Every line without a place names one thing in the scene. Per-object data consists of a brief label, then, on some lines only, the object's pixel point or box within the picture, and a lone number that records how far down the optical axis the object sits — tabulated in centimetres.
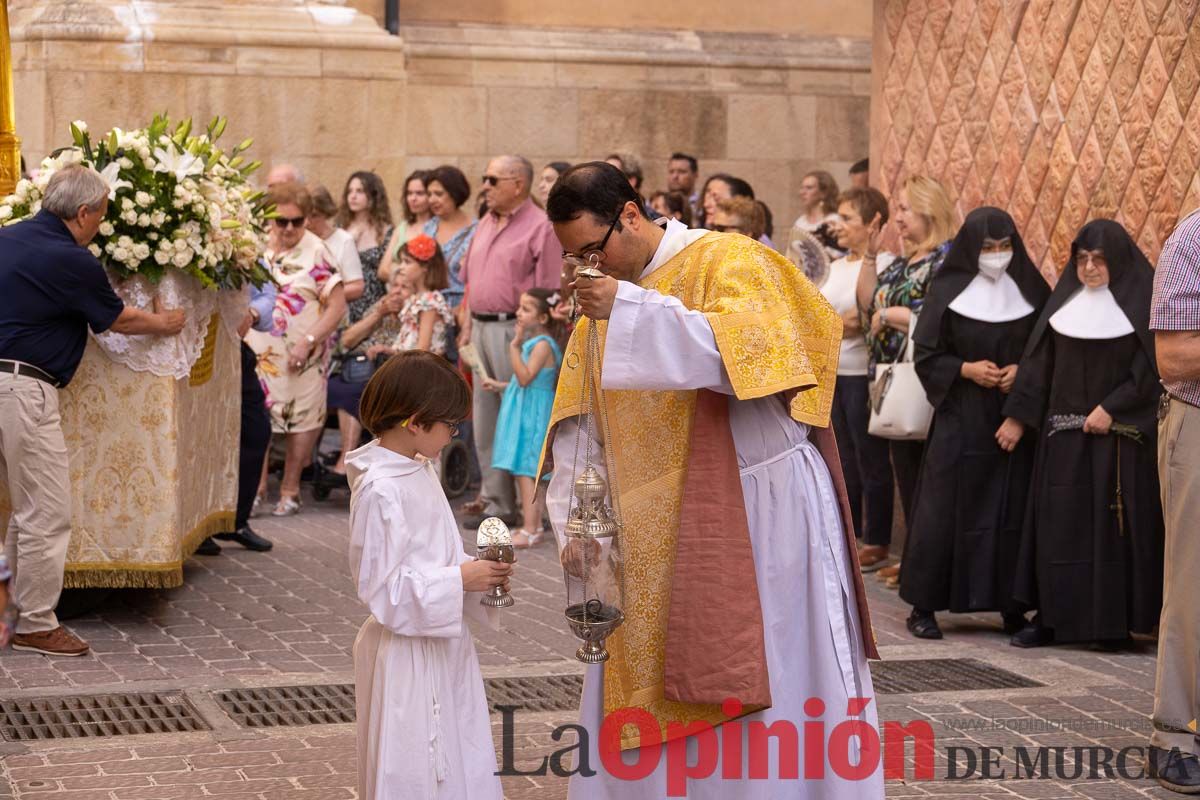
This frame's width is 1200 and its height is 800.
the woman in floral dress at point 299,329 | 1137
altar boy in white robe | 448
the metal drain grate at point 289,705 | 680
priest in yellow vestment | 457
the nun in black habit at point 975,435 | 845
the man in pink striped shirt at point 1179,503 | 577
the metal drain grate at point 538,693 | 706
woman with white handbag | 914
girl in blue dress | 1058
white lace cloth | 823
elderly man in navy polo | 751
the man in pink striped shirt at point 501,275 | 1116
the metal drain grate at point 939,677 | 743
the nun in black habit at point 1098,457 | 800
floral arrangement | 810
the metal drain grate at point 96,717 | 662
